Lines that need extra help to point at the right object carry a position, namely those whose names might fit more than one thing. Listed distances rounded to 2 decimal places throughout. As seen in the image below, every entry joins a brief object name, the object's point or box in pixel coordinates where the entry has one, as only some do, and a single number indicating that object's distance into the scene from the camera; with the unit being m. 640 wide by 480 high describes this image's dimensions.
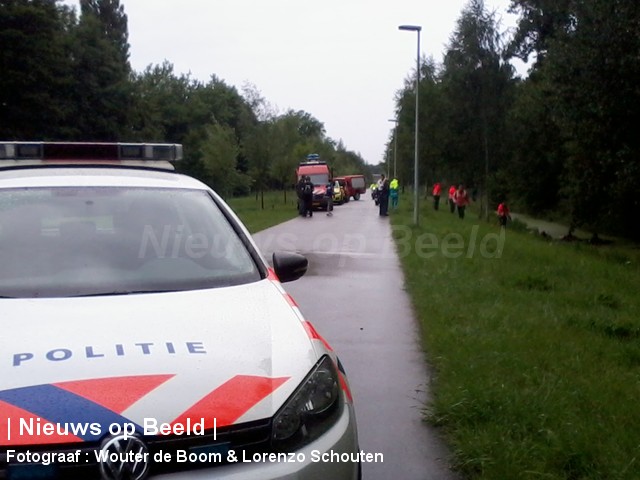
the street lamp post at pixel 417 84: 28.56
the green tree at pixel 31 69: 40.09
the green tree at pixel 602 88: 18.97
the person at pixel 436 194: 43.03
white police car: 2.76
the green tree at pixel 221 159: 43.78
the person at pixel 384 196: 36.28
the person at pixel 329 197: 42.60
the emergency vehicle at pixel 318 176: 43.88
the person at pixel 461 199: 35.25
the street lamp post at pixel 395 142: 53.76
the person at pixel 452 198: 39.08
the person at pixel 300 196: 36.53
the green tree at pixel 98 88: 51.16
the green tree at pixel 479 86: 37.69
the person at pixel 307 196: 36.28
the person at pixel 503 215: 31.27
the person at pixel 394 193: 44.41
